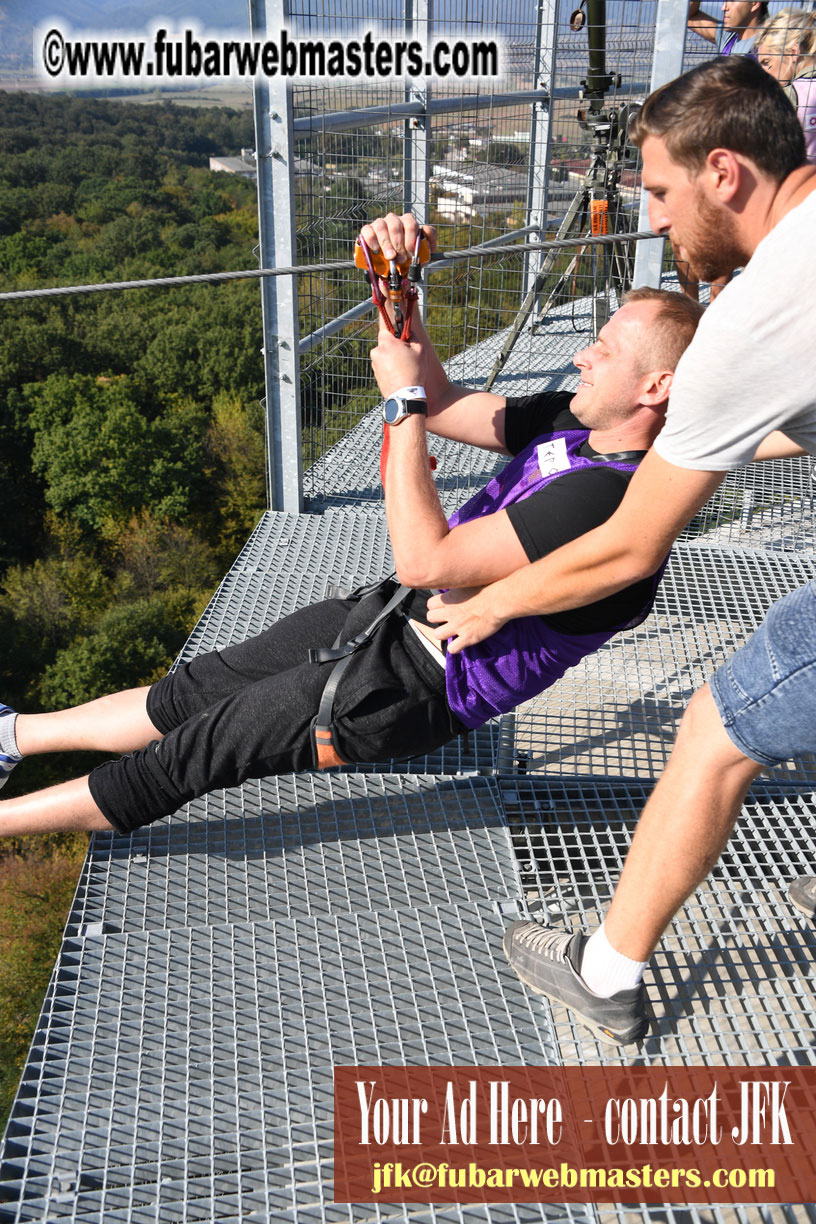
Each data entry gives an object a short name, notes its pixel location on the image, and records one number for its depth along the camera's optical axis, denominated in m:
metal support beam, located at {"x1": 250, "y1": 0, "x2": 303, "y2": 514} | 3.15
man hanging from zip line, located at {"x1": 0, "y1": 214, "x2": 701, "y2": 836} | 1.70
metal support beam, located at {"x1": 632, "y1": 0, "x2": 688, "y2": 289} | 2.75
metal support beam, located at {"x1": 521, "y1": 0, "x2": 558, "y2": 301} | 5.47
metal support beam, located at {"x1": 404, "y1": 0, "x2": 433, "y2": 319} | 4.31
